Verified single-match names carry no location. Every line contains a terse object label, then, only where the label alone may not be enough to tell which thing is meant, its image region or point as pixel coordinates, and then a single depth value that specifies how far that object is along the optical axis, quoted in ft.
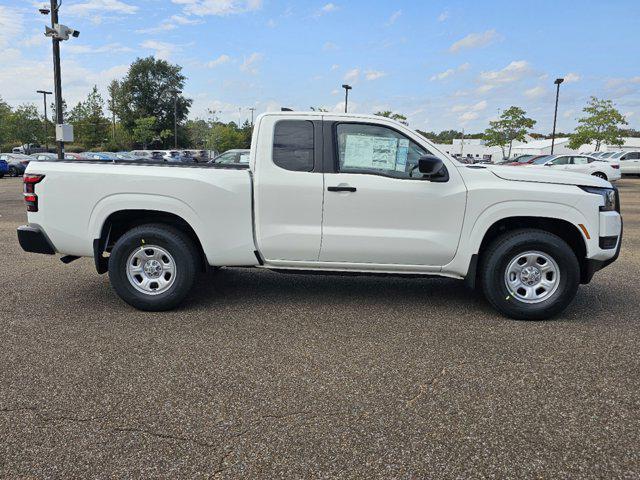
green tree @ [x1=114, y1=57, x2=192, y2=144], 299.17
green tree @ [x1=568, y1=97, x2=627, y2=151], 171.32
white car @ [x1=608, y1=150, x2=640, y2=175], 122.11
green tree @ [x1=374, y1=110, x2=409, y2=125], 207.76
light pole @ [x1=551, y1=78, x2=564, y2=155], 144.05
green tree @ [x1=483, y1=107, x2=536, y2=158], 198.49
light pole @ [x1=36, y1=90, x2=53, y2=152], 202.38
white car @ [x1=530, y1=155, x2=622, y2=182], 83.82
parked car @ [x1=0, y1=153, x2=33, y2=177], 98.73
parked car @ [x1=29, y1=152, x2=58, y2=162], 96.21
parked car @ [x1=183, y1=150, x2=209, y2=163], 137.80
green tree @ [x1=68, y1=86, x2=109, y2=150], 229.45
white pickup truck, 15.89
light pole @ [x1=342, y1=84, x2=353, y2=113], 159.94
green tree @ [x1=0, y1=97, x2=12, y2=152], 225.15
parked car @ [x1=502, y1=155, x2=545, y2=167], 90.10
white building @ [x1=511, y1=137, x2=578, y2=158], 258.37
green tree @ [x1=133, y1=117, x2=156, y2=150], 258.78
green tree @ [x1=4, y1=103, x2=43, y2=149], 229.25
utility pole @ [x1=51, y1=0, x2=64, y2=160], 55.16
